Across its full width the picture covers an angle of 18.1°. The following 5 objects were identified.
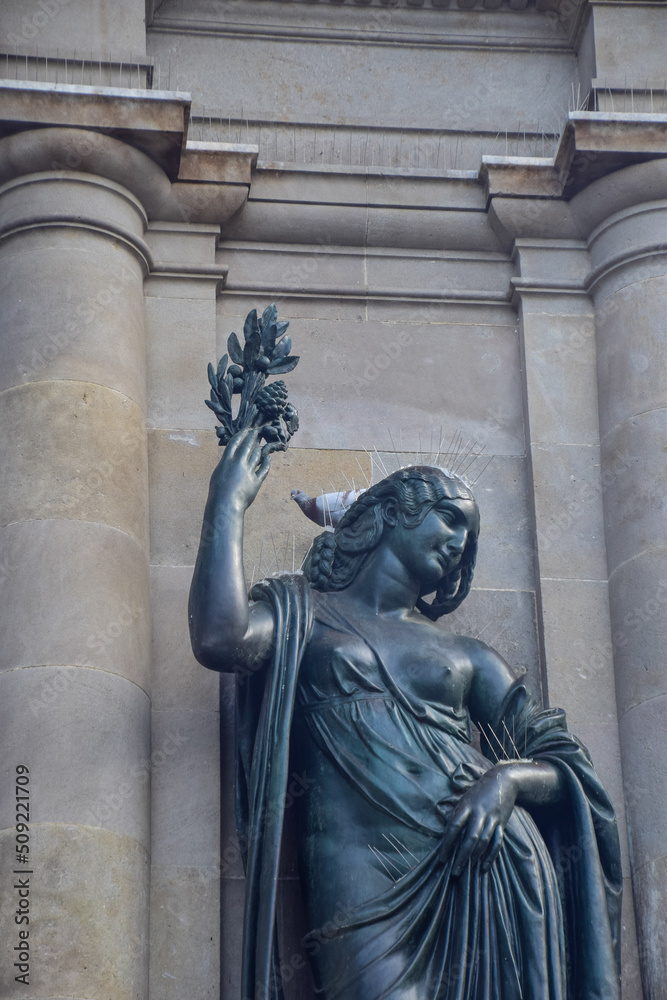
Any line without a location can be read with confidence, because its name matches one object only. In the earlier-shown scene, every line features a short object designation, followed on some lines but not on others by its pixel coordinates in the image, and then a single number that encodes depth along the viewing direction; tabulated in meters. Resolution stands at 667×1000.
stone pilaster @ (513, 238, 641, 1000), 10.95
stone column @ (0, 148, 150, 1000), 9.69
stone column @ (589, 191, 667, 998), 10.49
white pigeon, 11.08
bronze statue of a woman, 9.38
